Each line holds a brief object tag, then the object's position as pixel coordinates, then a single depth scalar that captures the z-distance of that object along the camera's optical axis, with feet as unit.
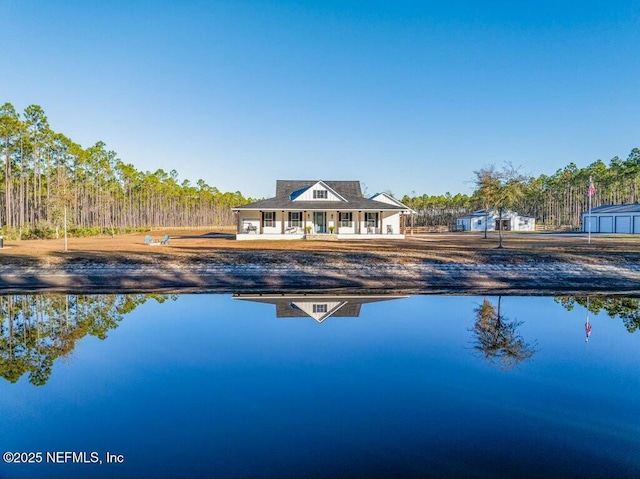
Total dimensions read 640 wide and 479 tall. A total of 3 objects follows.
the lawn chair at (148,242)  83.61
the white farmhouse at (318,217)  106.42
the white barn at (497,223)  204.62
